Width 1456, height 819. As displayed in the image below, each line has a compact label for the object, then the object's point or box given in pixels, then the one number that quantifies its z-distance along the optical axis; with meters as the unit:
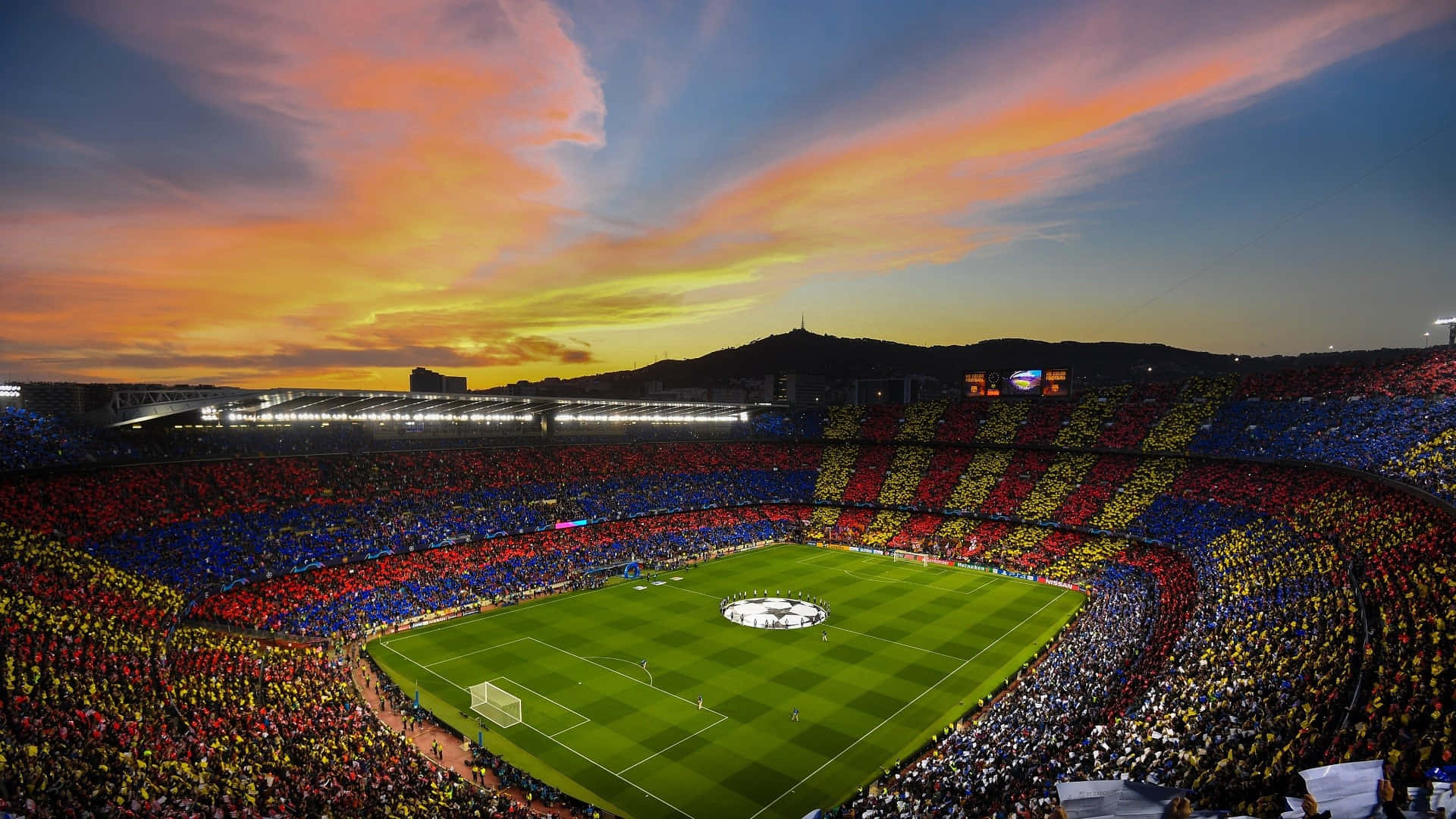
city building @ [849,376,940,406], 184.38
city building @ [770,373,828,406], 182.12
